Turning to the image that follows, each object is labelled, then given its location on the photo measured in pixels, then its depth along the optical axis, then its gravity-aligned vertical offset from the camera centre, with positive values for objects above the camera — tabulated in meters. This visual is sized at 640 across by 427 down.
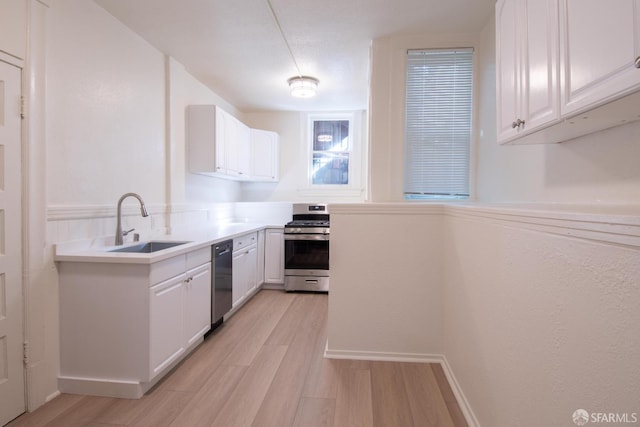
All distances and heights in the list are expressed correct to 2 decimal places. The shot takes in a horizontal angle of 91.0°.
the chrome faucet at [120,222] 2.33 -0.07
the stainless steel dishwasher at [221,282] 2.77 -0.64
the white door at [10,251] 1.69 -0.21
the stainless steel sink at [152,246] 2.55 -0.28
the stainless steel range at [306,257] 4.17 -0.60
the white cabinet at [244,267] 3.29 -0.62
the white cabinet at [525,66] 1.19 +0.64
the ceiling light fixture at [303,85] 3.66 +1.50
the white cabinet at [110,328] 1.92 -0.71
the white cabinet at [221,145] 3.54 +0.84
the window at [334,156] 5.09 +0.94
